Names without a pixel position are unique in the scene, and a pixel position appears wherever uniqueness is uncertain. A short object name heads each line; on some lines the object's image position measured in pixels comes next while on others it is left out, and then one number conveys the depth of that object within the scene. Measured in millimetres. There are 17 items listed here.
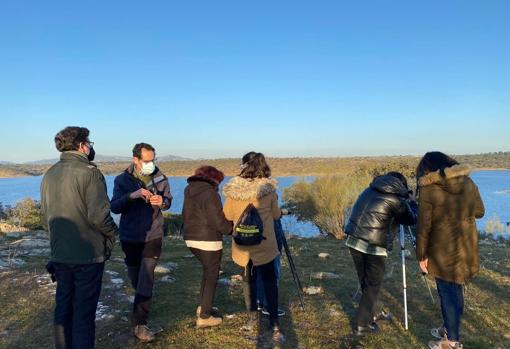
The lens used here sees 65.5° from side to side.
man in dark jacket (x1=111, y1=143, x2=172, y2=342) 4297
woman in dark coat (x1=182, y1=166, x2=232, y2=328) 4340
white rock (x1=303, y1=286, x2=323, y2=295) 6372
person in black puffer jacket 4305
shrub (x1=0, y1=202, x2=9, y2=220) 28700
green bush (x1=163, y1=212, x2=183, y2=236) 21928
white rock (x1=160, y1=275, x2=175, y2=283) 7059
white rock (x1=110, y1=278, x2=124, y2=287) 6567
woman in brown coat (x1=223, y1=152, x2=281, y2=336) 4359
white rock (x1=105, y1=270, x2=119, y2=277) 7215
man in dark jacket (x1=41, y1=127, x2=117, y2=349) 3449
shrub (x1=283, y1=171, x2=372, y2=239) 20719
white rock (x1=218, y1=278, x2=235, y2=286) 6796
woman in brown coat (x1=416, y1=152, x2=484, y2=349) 3859
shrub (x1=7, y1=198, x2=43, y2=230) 22280
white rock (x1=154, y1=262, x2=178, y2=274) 7711
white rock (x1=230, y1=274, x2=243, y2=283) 7016
